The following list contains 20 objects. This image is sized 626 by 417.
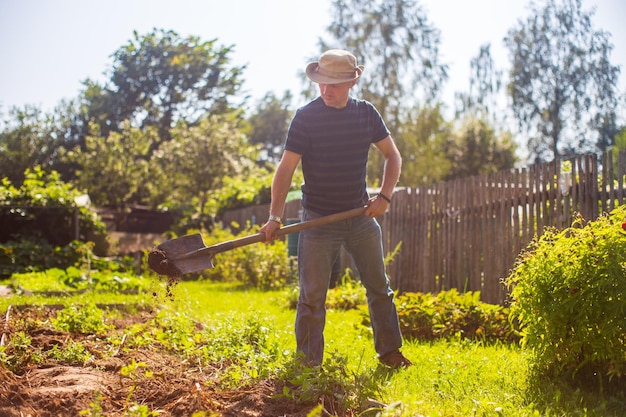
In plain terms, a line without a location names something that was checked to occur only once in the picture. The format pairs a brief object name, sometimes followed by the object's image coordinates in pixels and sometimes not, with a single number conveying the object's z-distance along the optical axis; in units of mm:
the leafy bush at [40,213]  12539
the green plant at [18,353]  3561
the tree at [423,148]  28625
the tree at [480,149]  34688
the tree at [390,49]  27656
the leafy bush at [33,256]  11099
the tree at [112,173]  24359
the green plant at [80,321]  4742
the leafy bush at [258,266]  10891
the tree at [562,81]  28422
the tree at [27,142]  30188
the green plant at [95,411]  2373
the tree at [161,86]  33781
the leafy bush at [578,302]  3254
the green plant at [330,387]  2918
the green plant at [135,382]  2588
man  3994
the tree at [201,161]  22406
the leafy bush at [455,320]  5238
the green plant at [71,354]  3888
